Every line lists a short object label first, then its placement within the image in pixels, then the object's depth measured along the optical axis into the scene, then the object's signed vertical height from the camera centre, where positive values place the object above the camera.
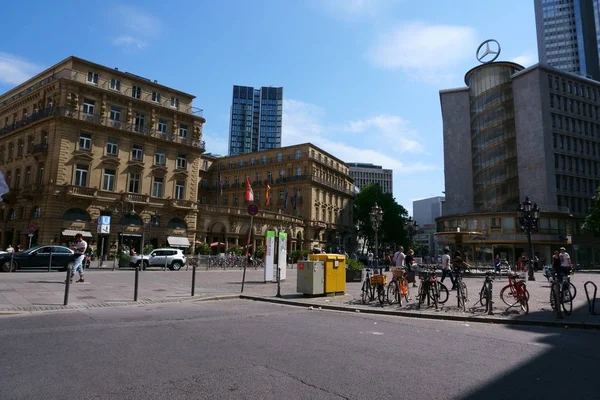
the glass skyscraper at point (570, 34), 122.06 +70.86
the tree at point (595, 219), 47.62 +4.63
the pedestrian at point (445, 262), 18.92 -0.33
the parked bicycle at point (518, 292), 11.19 -0.98
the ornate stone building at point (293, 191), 65.31 +10.92
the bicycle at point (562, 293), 10.12 -0.94
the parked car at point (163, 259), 30.75 -0.82
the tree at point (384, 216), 76.31 +7.17
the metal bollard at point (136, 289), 12.36 -1.27
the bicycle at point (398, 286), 12.53 -1.01
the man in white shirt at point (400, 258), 19.16 -0.19
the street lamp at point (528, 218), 28.58 +2.75
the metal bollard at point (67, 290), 10.88 -1.18
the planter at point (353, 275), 22.25 -1.22
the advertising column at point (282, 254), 20.11 -0.13
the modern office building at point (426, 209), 166.75 +19.19
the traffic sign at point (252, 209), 16.14 +1.67
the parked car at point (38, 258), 23.08 -0.73
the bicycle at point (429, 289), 11.98 -1.03
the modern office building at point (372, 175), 170.38 +33.14
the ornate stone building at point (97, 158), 39.19 +9.55
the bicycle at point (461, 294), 11.56 -1.15
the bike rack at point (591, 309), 10.74 -1.40
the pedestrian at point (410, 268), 18.51 -0.64
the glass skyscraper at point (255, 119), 142.82 +47.20
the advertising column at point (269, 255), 20.83 -0.20
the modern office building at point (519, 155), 56.06 +16.85
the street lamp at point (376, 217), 24.98 +2.25
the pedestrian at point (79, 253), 15.93 -0.25
